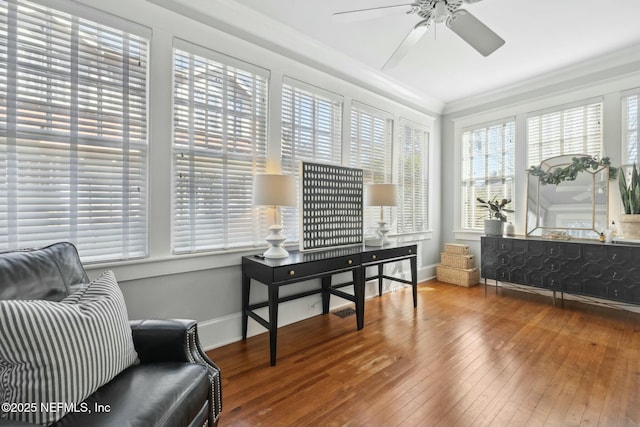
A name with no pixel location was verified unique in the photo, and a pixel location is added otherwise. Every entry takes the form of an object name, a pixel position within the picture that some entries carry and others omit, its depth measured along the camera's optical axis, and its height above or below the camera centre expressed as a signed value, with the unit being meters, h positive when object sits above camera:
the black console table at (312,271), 2.18 -0.48
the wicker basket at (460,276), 4.25 -0.91
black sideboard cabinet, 2.96 -0.57
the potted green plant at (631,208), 3.05 +0.08
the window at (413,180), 4.22 +0.51
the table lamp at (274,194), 2.38 +0.16
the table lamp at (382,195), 3.33 +0.22
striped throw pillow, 0.92 -0.49
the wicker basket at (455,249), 4.47 -0.53
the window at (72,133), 1.68 +0.50
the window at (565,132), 3.50 +1.05
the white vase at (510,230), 4.09 -0.21
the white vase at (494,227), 3.99 -0.17
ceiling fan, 1.89 +1.31
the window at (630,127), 3.20 +0.97
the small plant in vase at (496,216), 3.99 -0.02
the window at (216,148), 2.28 +0.54
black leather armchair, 1.00 -0.66
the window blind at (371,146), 3.58 +0.86
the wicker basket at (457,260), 4.35 -0.69
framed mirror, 3.41 +0.14
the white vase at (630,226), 3.03 -0.11
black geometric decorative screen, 2.85 +0.08
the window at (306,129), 2.90 +0.89
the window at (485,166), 4.23 +0.74
